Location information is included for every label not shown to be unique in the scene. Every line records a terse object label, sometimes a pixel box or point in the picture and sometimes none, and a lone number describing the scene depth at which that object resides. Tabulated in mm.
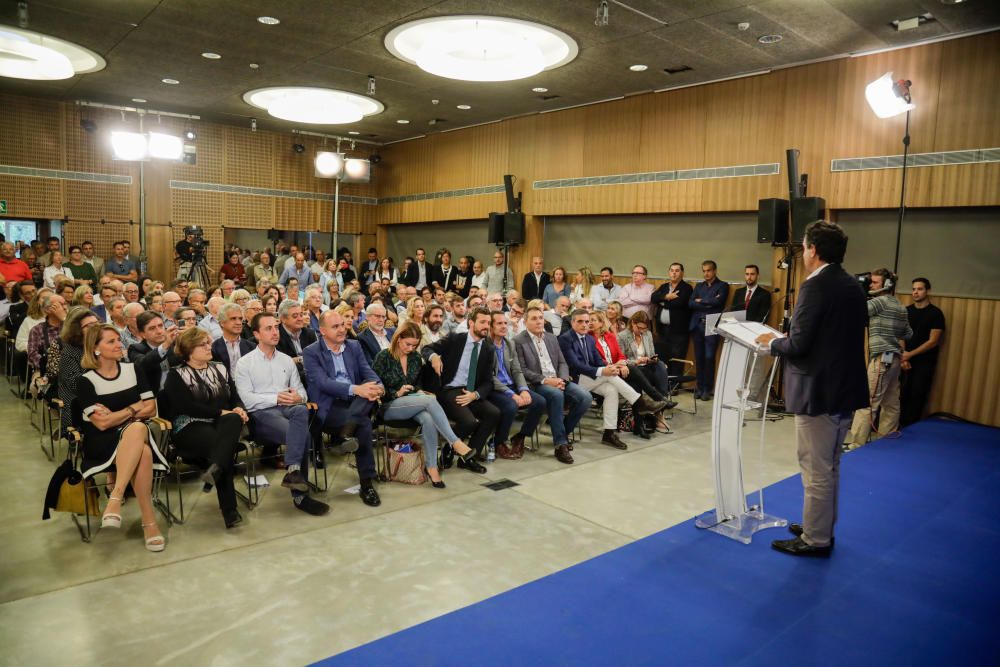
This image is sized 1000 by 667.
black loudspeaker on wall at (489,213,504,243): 11664
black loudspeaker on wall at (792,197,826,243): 7785
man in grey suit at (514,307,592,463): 5898
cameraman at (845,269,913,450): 6465
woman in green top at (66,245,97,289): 10266
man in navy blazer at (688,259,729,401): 8883
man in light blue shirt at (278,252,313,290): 11820
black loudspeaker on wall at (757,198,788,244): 8125
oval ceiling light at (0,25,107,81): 8680
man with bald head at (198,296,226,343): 6043
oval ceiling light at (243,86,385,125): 10773
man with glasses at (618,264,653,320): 9594
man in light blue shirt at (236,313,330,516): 4438
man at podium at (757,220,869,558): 3486
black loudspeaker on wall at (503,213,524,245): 11523
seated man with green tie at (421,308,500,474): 5371
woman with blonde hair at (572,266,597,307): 10805
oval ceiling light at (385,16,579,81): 7590
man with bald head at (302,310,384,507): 4712
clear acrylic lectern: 3877
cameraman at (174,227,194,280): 12091
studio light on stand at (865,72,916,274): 6949
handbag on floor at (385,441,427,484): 5035
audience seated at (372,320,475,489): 5031
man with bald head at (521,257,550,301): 10719
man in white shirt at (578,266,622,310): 9977
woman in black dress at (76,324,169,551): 3836
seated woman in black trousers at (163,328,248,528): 4105
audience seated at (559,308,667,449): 6352
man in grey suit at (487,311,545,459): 5648
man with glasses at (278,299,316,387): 5562
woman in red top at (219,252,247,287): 12477
